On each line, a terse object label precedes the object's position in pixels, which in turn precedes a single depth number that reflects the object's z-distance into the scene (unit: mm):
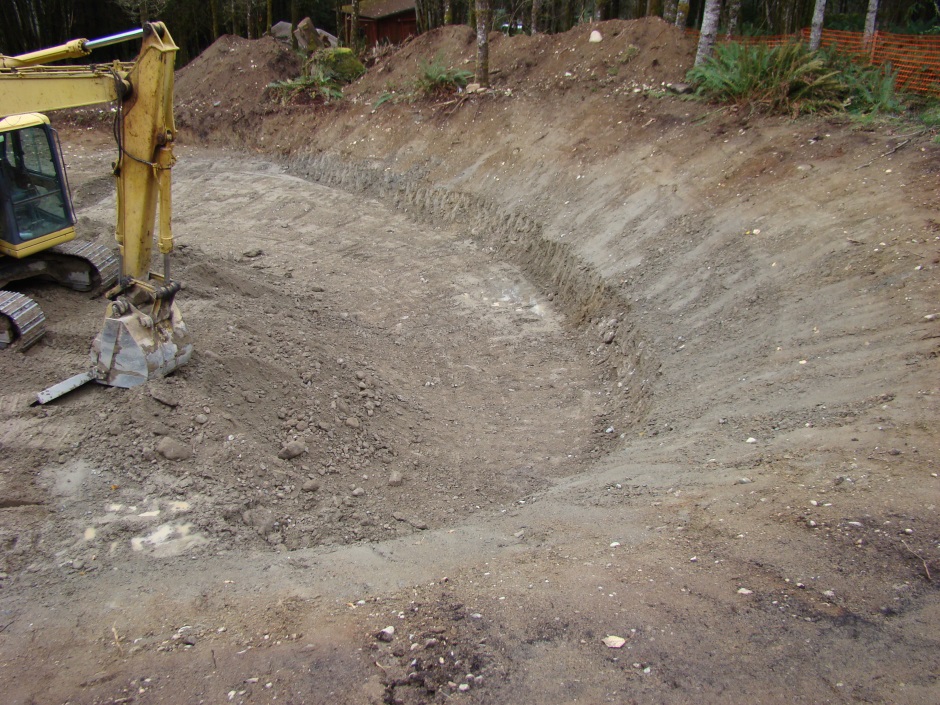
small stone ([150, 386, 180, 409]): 7062
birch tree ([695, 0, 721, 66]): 13547
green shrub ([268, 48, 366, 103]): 20594
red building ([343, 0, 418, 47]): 28828
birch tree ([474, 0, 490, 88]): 16141
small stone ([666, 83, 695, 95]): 13805
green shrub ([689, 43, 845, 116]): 11664
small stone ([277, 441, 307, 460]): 7117
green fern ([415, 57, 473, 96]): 17828
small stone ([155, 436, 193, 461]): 6633
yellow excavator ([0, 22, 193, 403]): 7020
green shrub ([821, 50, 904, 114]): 11188
